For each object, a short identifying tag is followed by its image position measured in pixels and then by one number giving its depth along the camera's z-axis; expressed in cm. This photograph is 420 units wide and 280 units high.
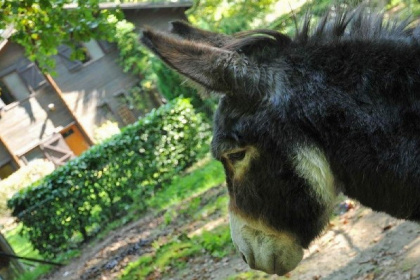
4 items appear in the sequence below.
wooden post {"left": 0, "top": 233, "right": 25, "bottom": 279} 905
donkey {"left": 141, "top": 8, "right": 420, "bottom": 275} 165
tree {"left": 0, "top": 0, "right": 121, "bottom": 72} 522
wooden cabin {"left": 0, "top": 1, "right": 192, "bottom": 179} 2244
